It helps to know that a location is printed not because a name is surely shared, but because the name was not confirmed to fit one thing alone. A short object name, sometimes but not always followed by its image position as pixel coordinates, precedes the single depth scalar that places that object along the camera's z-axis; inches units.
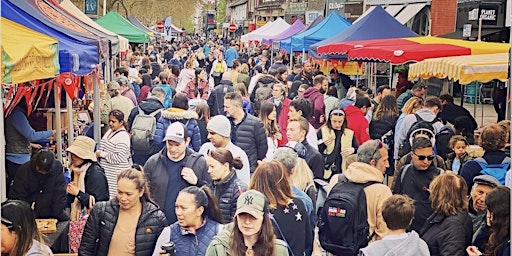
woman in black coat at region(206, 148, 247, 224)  241.9
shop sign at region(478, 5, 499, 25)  902.7
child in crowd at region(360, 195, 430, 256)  198.4
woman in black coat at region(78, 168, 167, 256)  211.0
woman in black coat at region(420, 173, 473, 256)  221.0
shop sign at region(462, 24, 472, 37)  714.8
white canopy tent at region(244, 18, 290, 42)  1229.5
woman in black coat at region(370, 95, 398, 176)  431.5
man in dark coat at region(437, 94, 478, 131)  440.1
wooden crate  410.6
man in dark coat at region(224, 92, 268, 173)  344.5
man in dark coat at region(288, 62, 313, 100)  670.1
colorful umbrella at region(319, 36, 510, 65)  512.4
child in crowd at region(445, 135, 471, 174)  332.8
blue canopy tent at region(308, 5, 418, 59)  674.8
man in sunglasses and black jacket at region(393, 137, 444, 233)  263.9
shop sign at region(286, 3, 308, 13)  1969.4
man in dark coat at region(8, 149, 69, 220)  262.2
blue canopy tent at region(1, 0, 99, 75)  302.7
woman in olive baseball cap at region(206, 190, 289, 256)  182.9
